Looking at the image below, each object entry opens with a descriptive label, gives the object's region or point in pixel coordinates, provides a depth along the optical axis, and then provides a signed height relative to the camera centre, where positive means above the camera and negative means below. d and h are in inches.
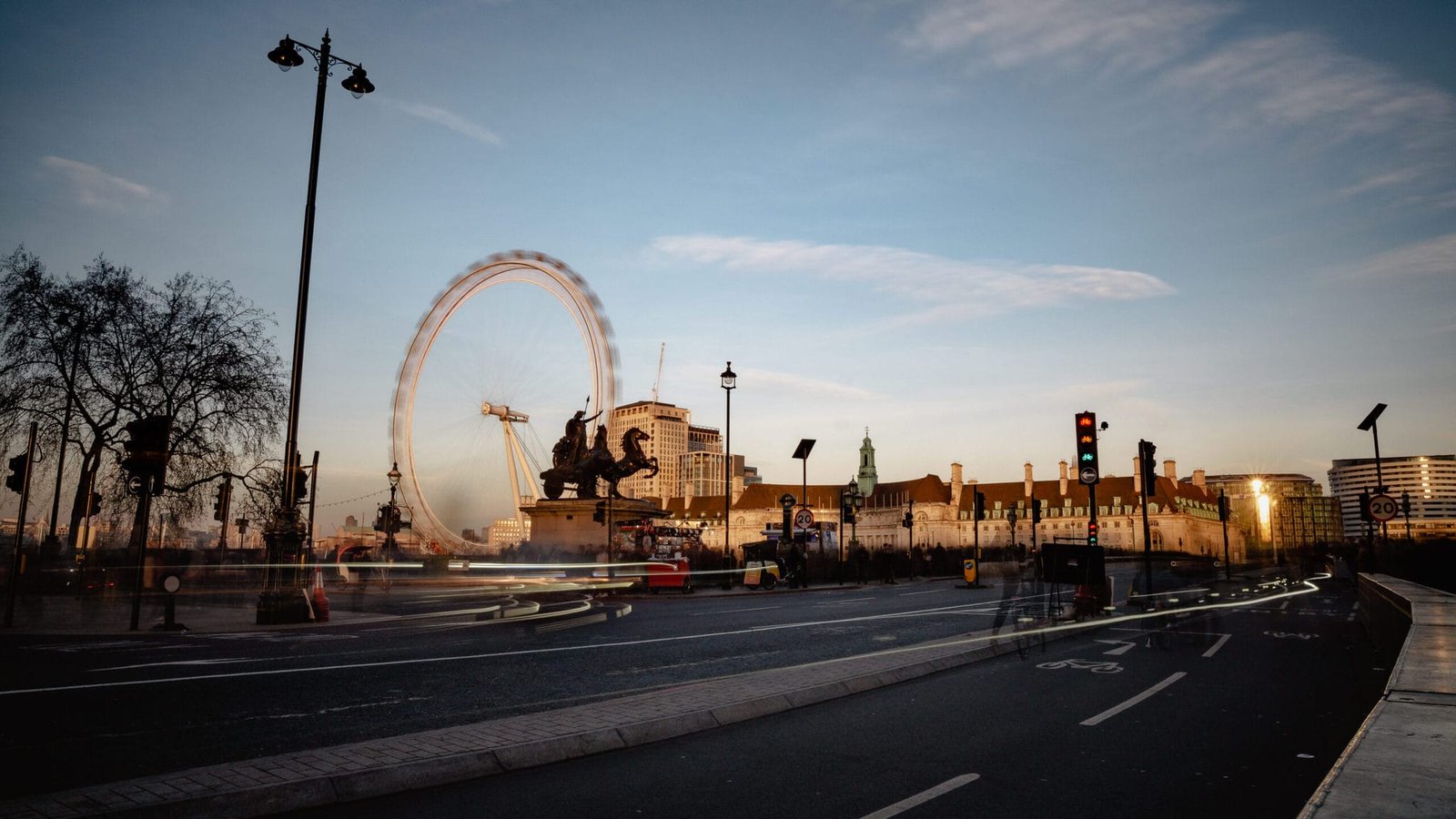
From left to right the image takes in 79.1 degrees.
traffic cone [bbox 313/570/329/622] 781.3 -76.8
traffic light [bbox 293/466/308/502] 1225.1 +54.3
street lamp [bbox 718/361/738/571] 1681.0 +270.0
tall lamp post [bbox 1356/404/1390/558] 1369.3 +163.2
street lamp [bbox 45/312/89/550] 1242.6 +244.5
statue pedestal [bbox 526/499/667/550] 2012.8 +2.1
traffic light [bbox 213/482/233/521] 1017.5 +17.3
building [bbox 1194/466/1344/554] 6427.2 +40.6
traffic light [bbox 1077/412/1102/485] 813.9 +74.9
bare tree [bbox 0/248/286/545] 1286.9 +229.4
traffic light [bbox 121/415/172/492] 703.1 +57.5
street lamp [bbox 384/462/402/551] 1622.8 +14.3
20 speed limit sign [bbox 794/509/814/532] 1571.1 +6.0
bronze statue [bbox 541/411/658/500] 2183.8 +143.9
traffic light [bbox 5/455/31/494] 829.8 +43.4
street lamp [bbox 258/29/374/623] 737.6 +52.7
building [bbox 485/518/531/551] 5954.7 -81.4
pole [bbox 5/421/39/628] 789.5 -9.4
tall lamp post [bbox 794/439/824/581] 1809.8 +149.9
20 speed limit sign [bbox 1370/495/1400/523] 1031.6 +22.6
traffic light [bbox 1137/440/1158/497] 978.1 +71.3
